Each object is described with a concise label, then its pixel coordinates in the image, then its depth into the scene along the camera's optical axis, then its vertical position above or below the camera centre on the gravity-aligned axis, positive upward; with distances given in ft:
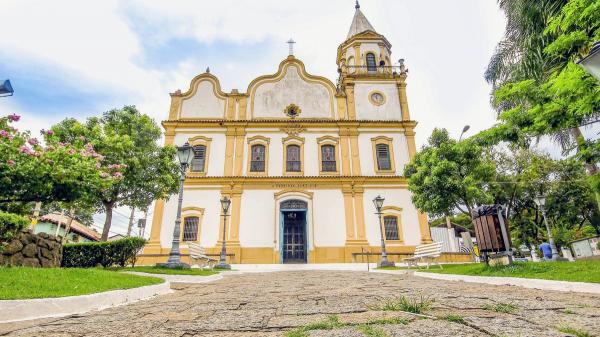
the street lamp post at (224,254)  39.38 +1.40
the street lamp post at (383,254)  39.26 +0.99
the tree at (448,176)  39.09 +10.62
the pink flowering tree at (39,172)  19.75 +6.13
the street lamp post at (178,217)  28.94 +4.46
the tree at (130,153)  39.32 +14.60
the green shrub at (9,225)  17.43 +2.41
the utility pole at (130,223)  97.37 +13.28
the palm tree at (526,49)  34.02 +26.69
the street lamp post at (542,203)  44.91 +8.07
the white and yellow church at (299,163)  52.85 +18.28
